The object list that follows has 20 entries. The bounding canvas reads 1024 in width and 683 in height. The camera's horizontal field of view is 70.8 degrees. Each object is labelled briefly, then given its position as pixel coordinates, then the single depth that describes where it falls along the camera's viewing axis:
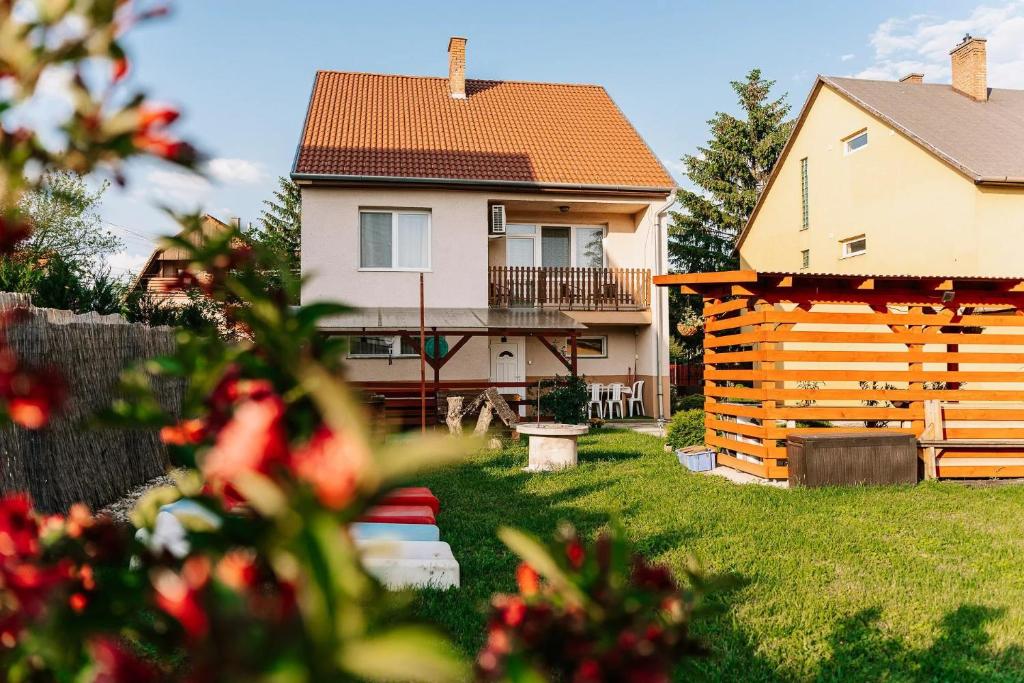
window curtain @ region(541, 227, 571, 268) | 20.72
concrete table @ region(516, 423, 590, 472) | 10.73
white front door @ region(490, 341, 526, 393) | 19.59
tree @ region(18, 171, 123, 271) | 24.92
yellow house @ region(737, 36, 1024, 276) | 15.90
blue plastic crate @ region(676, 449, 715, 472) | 10.95
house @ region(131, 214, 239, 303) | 34.38
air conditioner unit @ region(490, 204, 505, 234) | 18.67
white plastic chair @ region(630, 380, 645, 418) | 20.25
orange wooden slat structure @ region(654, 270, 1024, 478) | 9.80
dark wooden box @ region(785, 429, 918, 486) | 9.25
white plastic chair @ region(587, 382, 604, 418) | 19.28
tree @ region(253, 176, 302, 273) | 40.81
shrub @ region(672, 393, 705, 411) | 18.33
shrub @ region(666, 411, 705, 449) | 12.28
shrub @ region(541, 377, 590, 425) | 14.49
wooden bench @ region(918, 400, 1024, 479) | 10.00
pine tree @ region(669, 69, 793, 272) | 31.89
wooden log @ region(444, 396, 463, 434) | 14.29
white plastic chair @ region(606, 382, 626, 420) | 19.70
